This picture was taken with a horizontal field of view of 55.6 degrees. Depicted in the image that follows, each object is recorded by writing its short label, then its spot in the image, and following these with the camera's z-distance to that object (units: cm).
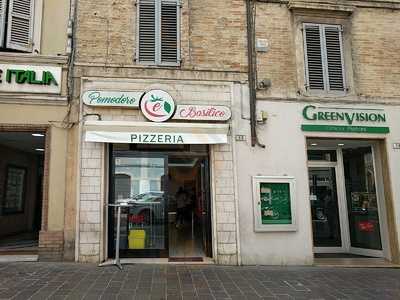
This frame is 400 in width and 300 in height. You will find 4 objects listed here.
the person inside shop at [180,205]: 1207
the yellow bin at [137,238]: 865
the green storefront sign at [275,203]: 858
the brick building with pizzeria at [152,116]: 816
